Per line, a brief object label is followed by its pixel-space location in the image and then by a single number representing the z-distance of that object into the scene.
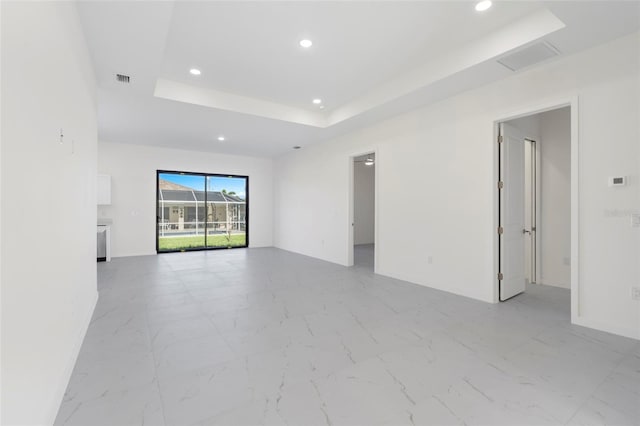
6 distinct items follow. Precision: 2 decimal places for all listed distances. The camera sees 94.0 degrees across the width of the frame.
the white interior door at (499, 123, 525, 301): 3.99
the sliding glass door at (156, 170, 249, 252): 8.56
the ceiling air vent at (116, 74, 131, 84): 3.70
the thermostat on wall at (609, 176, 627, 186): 2.89
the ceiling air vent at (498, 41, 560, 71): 3.04
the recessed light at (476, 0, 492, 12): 2.75
